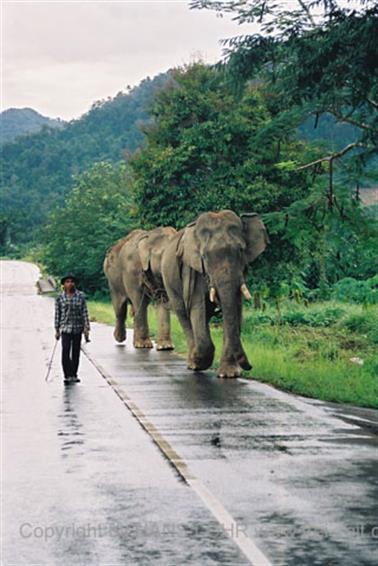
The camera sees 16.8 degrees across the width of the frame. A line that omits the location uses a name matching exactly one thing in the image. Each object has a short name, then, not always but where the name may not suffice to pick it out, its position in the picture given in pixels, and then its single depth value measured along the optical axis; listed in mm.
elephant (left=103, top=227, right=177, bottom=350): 27141
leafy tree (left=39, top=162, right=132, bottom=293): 61938
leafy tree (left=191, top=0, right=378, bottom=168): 15477
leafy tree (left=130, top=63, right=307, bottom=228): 34281
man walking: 20469
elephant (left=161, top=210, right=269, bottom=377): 19797
